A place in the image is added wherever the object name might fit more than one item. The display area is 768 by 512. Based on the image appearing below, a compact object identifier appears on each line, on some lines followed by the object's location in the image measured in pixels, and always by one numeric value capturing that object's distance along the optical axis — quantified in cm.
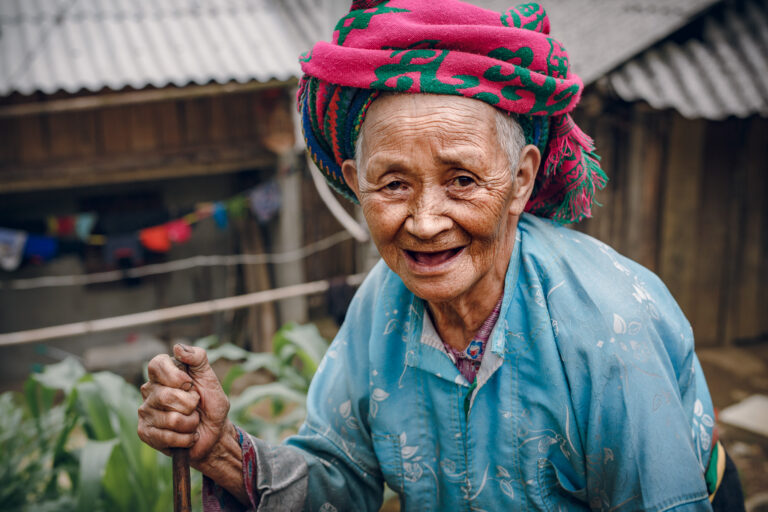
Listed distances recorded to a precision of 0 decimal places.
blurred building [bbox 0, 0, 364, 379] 520
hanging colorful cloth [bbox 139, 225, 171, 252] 638
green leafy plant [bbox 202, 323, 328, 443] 317
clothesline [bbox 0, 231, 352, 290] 633
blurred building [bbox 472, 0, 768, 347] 454
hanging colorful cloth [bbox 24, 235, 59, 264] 609
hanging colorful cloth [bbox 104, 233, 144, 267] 636
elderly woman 142
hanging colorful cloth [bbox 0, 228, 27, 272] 599
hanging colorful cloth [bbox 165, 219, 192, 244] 643
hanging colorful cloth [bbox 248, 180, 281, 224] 653
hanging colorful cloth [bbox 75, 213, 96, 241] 623
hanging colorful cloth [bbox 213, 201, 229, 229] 642
